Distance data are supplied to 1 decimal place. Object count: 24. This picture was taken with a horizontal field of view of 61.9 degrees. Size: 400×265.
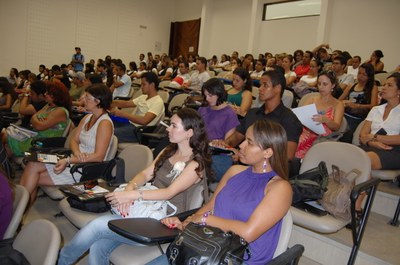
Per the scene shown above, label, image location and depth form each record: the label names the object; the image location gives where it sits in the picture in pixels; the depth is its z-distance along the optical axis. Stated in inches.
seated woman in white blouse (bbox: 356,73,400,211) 102.0
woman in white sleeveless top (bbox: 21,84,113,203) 102.3
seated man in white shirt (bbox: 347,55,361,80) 238.4
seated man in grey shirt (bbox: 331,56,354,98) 189.9
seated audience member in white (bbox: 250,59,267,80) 271.7
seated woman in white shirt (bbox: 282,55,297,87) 223.5
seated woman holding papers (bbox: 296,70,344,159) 111.0
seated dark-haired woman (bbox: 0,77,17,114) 207.5
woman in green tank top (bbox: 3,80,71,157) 129.2
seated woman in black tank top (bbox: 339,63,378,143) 140.6
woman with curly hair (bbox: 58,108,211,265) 66.7
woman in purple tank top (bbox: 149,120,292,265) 56.4
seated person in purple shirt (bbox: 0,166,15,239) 56.7
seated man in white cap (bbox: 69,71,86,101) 254.2
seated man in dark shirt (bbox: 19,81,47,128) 151.4
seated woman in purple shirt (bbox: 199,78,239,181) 117.1
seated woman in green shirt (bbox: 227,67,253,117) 152.7
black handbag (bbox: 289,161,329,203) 75.0
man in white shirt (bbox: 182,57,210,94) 247.6
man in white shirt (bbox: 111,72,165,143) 145.4
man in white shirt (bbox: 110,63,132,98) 243.8
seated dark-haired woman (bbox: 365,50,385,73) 249.0
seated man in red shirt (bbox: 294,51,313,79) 248.8
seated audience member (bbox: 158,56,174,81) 339.9
